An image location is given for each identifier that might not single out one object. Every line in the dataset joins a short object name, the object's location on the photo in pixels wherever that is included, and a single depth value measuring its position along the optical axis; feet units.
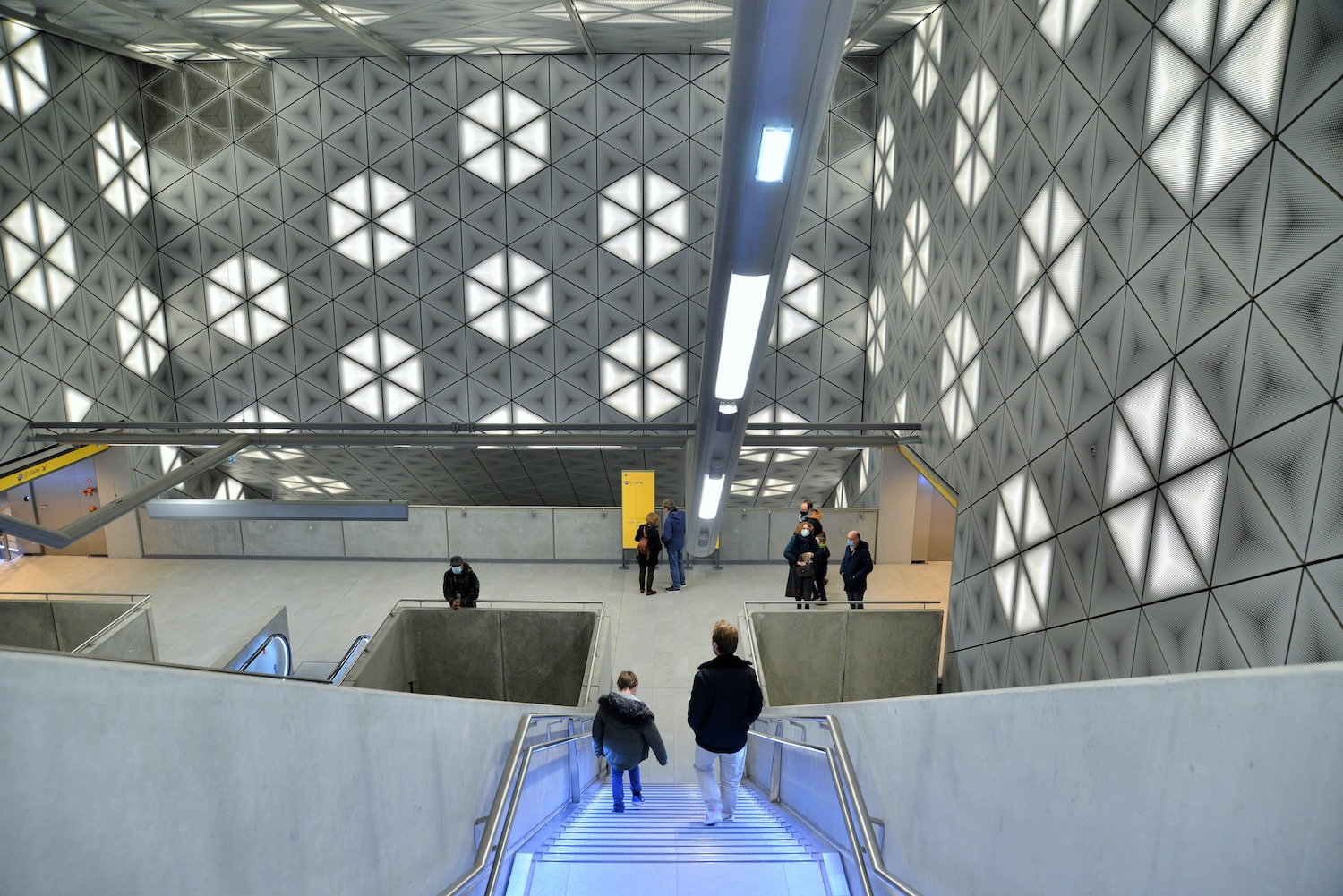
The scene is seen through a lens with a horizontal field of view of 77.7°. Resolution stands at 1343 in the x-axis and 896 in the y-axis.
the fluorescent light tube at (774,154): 22.15
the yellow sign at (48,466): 54.73
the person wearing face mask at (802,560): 46.60
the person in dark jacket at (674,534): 50.72
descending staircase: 17.44
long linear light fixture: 19.20
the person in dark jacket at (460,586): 44.27
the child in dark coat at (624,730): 26.04
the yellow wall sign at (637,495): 53.16
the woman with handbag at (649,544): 50.16
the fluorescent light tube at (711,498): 44.67
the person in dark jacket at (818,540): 47.26
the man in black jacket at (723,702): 24.44
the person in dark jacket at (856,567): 46.39
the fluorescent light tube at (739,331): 29.66
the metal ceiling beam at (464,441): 56.70
